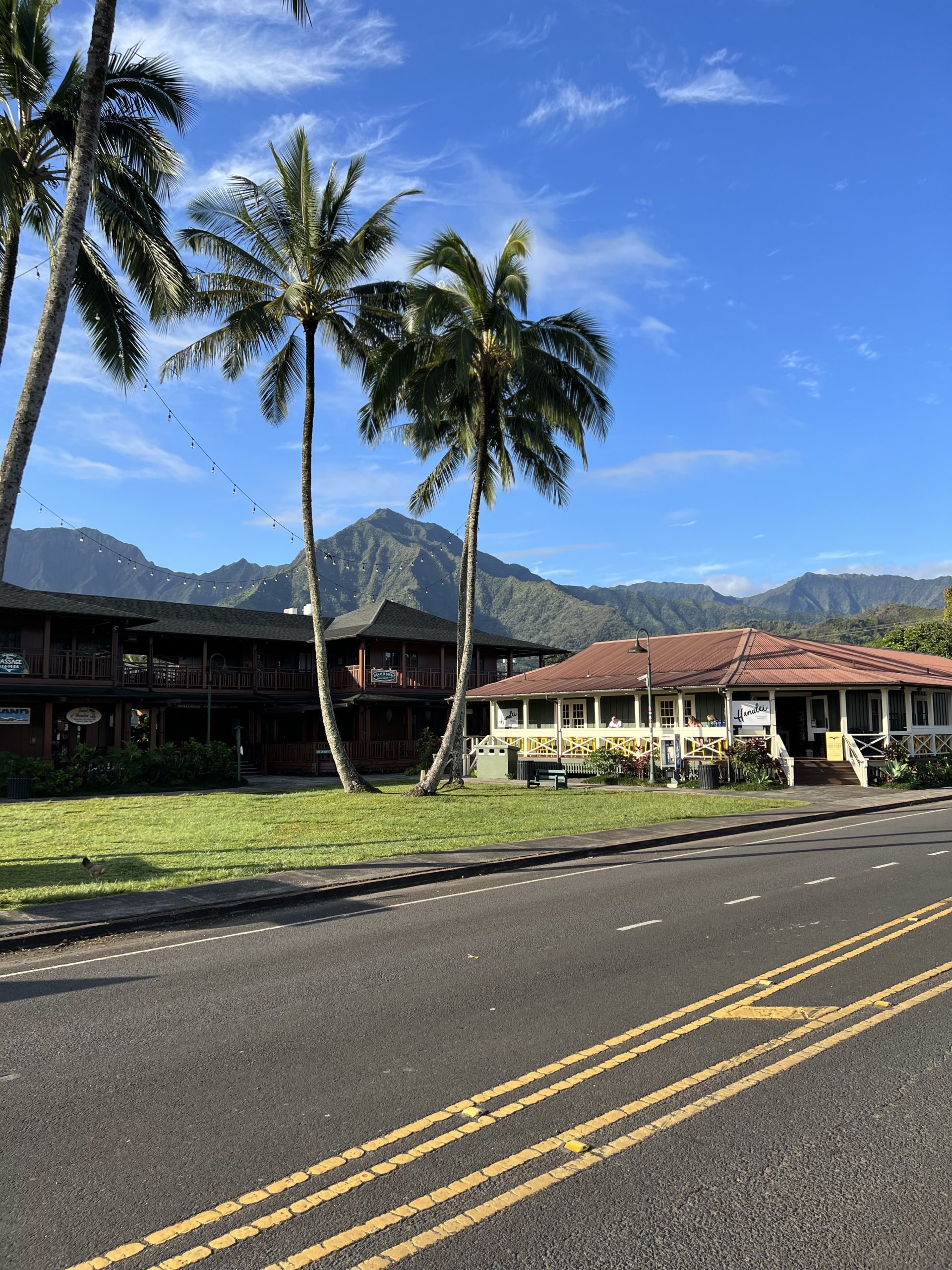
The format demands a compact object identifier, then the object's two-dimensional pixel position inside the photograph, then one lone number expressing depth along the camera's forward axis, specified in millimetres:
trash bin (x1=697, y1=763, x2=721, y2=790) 27797
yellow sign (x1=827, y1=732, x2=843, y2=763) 30094
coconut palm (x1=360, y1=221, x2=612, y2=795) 23094
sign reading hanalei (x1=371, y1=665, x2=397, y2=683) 41906
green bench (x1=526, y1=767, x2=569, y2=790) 28469
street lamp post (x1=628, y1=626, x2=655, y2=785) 28039
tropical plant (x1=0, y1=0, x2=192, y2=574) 13016
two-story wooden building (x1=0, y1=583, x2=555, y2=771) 34125
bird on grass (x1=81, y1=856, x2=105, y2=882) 11844
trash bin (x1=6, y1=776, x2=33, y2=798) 26750
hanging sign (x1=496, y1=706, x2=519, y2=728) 40031
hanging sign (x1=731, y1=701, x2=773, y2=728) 29453
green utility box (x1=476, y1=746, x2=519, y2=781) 32688
